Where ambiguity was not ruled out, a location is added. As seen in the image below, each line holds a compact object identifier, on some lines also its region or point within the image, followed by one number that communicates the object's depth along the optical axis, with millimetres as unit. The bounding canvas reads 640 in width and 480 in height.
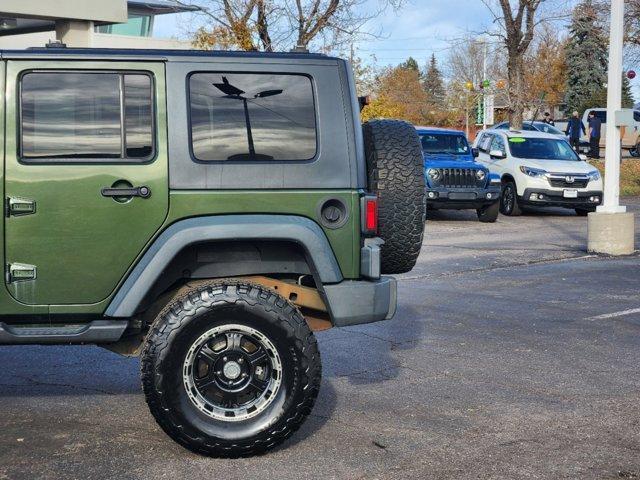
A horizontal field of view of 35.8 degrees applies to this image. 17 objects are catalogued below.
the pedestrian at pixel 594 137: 33375
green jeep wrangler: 4926
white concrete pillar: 14109
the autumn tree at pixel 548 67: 60094
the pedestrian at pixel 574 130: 32062
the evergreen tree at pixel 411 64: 131200
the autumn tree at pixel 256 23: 25453
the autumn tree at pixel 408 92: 82125
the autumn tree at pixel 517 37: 30438
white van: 40566
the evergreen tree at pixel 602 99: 69425
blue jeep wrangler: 19219
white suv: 20375
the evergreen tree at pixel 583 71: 74750
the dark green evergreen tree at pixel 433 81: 118062
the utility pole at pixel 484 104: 48703
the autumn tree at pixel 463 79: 75500
